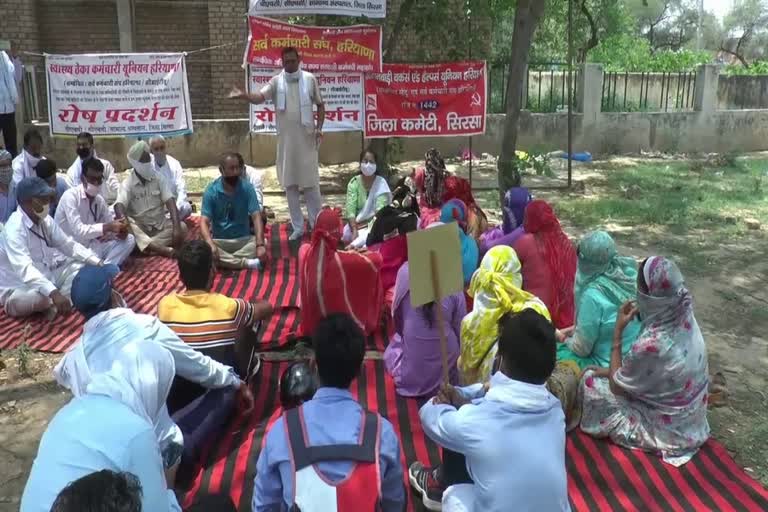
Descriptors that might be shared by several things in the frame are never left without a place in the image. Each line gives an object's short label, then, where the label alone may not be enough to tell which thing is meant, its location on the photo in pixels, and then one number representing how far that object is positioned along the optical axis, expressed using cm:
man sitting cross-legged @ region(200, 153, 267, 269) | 627
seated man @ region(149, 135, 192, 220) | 710
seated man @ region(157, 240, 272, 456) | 341
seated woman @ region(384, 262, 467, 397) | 379
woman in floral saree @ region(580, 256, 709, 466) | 330
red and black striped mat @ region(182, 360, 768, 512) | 318
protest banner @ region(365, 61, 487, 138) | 898
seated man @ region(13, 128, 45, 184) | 673
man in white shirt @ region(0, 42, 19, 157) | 880
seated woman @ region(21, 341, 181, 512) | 200
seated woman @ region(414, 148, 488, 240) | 585
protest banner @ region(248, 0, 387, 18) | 819
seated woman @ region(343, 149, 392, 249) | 667
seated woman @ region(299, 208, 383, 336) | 430
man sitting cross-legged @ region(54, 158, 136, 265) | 602
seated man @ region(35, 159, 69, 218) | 625
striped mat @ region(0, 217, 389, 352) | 491
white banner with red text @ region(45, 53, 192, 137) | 827
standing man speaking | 711
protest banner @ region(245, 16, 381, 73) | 845
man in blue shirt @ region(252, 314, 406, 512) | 211
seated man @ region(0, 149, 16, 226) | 589
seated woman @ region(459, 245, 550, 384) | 345
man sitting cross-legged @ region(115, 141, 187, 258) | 660
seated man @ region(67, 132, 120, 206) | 676
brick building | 1222
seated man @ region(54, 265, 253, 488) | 265
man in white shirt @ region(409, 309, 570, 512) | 219
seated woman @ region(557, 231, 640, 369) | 371
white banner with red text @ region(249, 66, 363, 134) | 871
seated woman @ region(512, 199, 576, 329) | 434
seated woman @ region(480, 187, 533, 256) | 504
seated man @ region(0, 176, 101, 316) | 501
